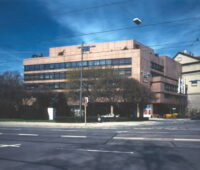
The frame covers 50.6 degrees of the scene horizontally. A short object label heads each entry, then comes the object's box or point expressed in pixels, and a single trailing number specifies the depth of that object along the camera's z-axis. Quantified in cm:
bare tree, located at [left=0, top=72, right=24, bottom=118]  3794
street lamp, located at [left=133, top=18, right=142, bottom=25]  1296
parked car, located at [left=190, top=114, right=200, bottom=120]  4522
